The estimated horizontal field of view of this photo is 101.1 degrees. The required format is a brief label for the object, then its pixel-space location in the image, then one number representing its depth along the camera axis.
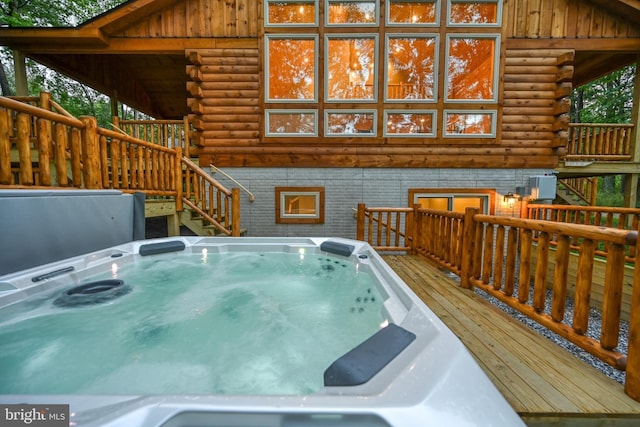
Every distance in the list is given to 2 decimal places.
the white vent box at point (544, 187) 4.88
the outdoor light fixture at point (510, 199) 5.09
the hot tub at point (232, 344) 0.69
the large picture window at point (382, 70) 4.95
